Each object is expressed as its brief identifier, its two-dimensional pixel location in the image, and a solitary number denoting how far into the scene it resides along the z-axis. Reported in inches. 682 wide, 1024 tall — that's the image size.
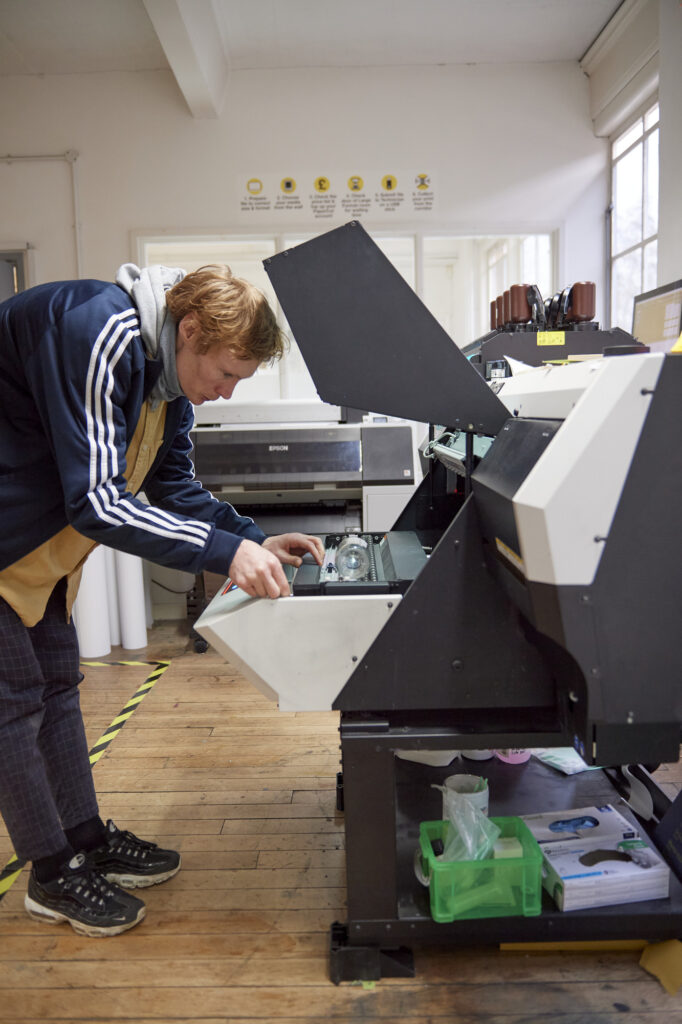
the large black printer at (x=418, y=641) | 45.2
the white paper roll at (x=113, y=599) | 135.9
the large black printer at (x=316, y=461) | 133.1
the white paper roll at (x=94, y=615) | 131.6
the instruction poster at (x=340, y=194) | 168.1
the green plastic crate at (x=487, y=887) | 53.0
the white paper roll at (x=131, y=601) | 135.0
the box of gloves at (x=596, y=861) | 53.7
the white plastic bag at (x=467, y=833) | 55.3
